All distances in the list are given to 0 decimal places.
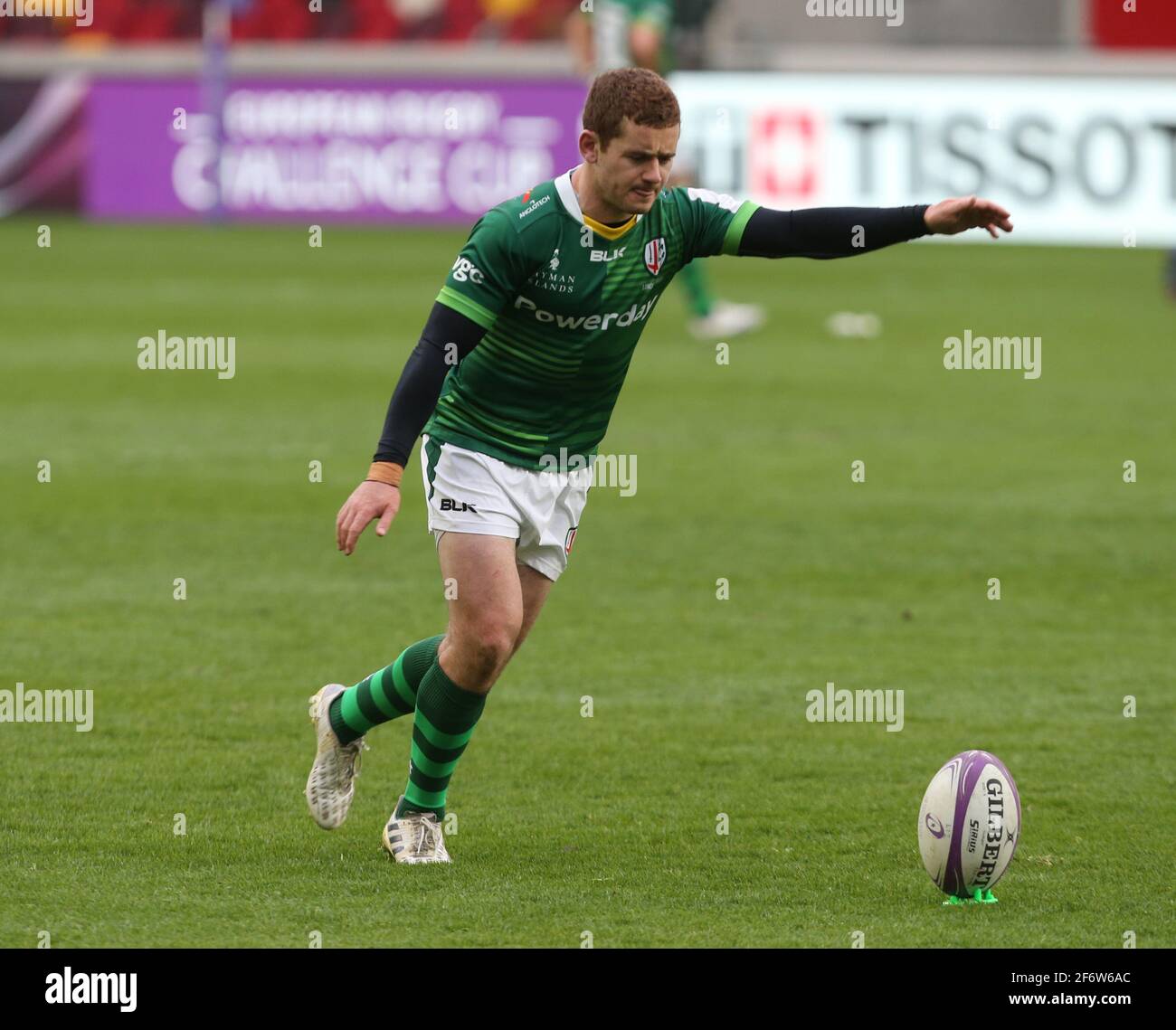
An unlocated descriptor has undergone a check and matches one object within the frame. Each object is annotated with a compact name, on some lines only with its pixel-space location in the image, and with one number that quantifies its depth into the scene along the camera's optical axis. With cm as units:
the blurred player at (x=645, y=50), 1645
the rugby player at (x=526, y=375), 507
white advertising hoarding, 2141
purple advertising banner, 2445
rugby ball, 491
